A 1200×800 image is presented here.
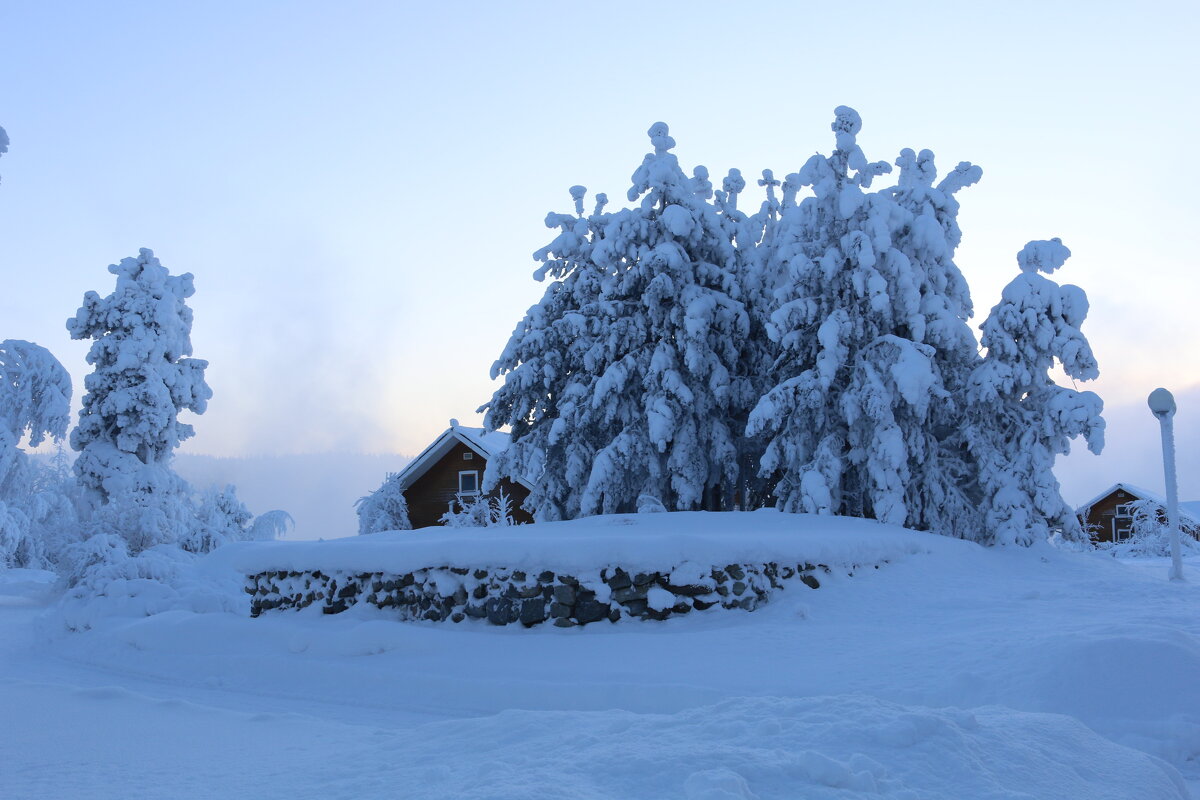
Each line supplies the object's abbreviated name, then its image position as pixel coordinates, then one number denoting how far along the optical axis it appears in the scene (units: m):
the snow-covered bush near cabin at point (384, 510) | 26.42
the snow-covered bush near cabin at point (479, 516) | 22.33
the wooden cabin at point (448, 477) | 28.62
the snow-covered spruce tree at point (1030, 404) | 15.08
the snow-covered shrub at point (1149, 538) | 26.81
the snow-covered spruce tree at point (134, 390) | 21.83
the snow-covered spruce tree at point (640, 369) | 17.30
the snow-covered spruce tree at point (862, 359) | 14.95
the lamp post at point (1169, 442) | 14.19
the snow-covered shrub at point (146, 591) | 12.13
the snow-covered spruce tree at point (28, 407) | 17.03
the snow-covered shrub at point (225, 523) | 23.30
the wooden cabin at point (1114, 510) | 35.72
